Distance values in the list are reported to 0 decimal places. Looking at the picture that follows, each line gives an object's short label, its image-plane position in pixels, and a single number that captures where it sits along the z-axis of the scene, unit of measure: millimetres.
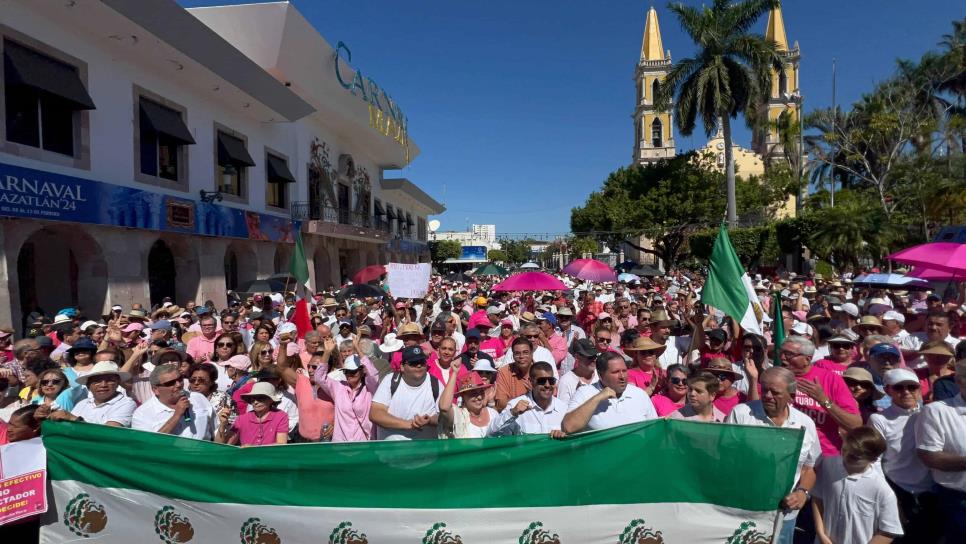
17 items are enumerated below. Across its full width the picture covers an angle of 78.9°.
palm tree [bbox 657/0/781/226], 29875
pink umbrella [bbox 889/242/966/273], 7405
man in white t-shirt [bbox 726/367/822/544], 3396
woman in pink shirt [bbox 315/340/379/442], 4680
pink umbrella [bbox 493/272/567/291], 11327
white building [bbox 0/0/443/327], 11750
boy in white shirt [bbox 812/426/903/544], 3201
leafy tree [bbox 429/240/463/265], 75625
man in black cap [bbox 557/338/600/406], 4898
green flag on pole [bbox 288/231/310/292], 9820
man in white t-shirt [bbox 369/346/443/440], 4129
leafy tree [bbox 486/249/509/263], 102831
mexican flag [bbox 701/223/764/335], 5574
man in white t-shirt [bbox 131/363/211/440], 4160
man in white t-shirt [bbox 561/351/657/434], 3830
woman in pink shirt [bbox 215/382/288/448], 4375
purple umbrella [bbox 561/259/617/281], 13014
